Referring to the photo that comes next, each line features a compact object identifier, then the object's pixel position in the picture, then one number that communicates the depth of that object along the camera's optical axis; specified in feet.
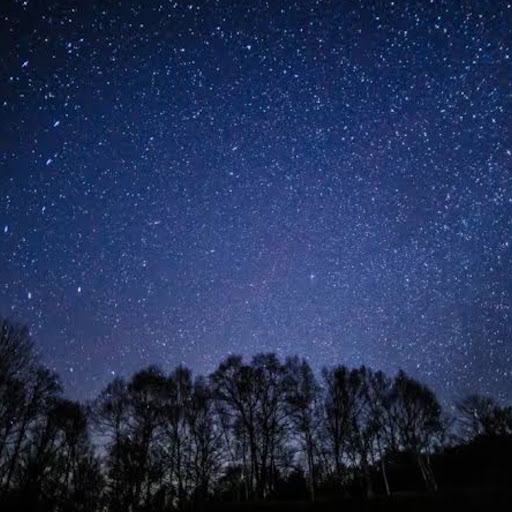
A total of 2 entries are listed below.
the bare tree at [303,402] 119.55
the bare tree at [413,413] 137.74
